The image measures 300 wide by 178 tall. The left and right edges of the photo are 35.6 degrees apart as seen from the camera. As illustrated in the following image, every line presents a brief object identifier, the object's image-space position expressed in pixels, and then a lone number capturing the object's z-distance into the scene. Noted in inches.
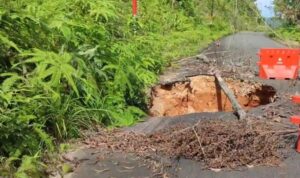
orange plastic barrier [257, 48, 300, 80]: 303.3
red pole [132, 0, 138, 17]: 376.0
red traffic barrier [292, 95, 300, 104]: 170.7
